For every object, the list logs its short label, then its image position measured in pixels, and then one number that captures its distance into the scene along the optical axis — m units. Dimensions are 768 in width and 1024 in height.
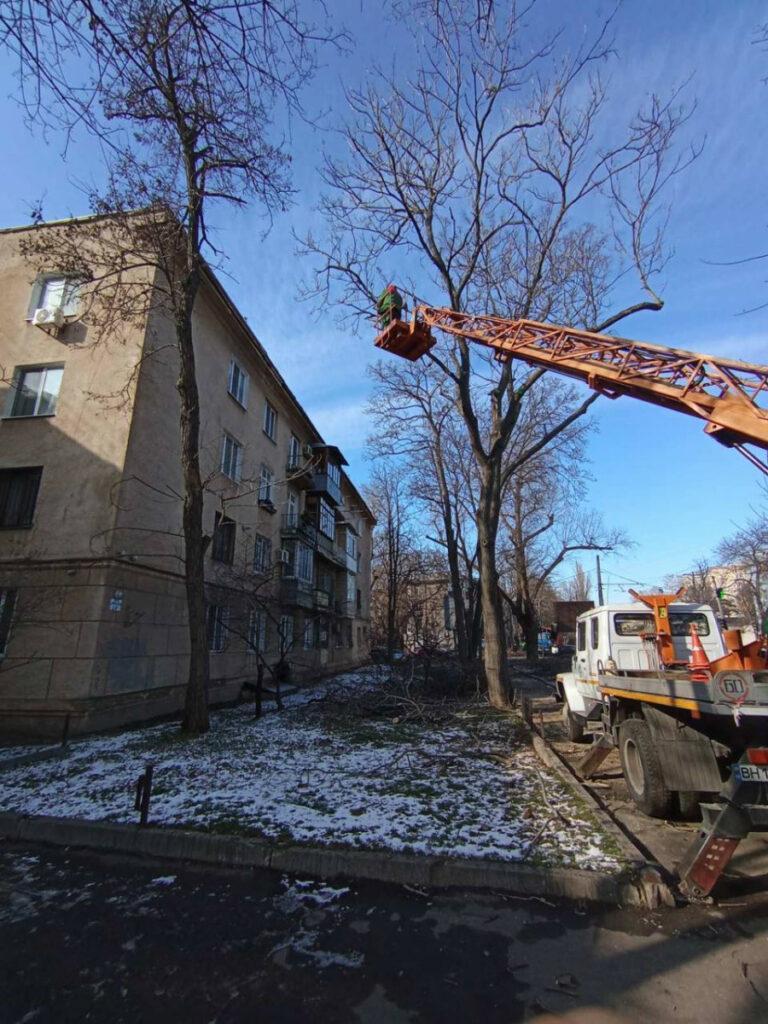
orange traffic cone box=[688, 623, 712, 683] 5.92
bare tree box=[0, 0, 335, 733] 10.16
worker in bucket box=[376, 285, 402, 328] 10.64
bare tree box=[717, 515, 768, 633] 33.75
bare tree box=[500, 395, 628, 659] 31.34
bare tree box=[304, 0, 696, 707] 13.75
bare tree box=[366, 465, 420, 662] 34.36
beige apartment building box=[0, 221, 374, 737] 11.27
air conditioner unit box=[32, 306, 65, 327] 13.19
